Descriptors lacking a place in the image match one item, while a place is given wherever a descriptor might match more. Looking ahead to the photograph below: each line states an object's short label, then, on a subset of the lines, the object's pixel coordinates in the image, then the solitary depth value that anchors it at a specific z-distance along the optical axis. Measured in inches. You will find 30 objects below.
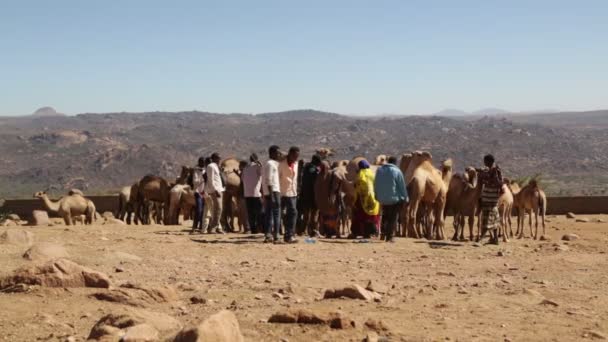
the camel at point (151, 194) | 978.1
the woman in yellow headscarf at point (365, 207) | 639.1
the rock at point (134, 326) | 271.0
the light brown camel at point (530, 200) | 823.1
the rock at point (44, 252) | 461.4
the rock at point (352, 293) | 362.9
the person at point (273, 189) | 569.3
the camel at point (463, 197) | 719.1
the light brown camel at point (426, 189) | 688.4
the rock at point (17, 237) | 545.2
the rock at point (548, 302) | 372.8
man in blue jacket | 613.9
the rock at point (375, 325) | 304.2
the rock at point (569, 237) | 761.6
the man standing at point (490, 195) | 616.4
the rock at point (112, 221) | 922.4
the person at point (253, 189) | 645.3
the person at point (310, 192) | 673.0
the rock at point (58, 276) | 368.2
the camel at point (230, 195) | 761.0
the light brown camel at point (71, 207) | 884.6
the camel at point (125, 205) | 1062.6
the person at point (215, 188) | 658.2
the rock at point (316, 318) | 299.6
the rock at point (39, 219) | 915.2
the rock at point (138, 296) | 354.0
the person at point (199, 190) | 700.0
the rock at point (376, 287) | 384.5
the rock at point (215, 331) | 248.1
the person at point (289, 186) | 583.5
